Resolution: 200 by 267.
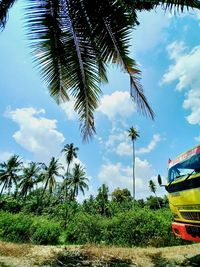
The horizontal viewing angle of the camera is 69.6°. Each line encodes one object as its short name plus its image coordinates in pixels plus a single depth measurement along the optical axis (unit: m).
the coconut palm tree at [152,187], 34.45
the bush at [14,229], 11.28
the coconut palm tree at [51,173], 28.20
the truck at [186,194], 3.45
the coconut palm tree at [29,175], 29.96
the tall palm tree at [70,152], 25.05
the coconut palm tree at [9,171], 28.65
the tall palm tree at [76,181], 30.20
